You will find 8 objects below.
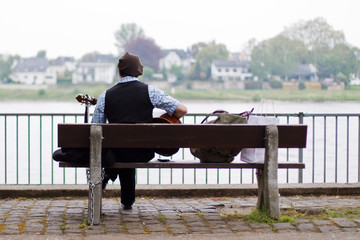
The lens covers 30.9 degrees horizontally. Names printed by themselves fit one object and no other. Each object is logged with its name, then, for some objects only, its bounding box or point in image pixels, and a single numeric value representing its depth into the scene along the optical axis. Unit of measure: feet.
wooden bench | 16.88
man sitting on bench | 17.69
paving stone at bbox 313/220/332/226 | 16.95
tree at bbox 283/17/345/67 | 234.99
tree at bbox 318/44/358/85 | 163.22
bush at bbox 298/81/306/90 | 227.49
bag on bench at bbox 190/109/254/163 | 17.79
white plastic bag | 17.84
